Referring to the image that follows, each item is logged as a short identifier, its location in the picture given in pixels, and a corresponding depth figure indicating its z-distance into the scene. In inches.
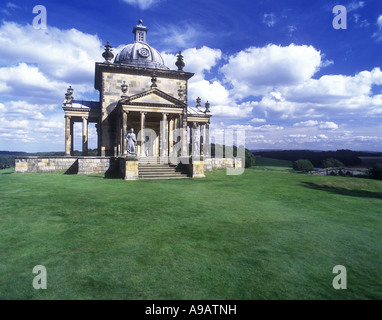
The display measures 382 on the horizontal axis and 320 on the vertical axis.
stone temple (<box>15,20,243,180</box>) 751.1
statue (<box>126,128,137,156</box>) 705.0
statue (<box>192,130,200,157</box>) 948.9
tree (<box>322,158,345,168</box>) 2374.8
